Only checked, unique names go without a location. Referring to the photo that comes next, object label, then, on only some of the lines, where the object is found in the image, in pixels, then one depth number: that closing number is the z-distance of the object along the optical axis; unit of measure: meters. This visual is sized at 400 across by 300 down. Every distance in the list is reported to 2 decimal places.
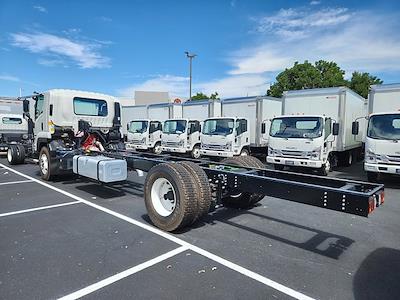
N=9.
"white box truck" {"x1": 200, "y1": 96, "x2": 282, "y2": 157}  14.09
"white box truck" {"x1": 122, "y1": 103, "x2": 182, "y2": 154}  18.66
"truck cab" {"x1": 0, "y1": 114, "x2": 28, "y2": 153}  15.51
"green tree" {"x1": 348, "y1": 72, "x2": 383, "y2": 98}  37.94
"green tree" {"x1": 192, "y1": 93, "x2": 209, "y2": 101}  47.19
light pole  38.81
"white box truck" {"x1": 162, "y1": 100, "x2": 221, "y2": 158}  16.45
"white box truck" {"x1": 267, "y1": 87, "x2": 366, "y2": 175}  10.59
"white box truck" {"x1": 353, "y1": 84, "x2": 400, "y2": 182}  9.18
